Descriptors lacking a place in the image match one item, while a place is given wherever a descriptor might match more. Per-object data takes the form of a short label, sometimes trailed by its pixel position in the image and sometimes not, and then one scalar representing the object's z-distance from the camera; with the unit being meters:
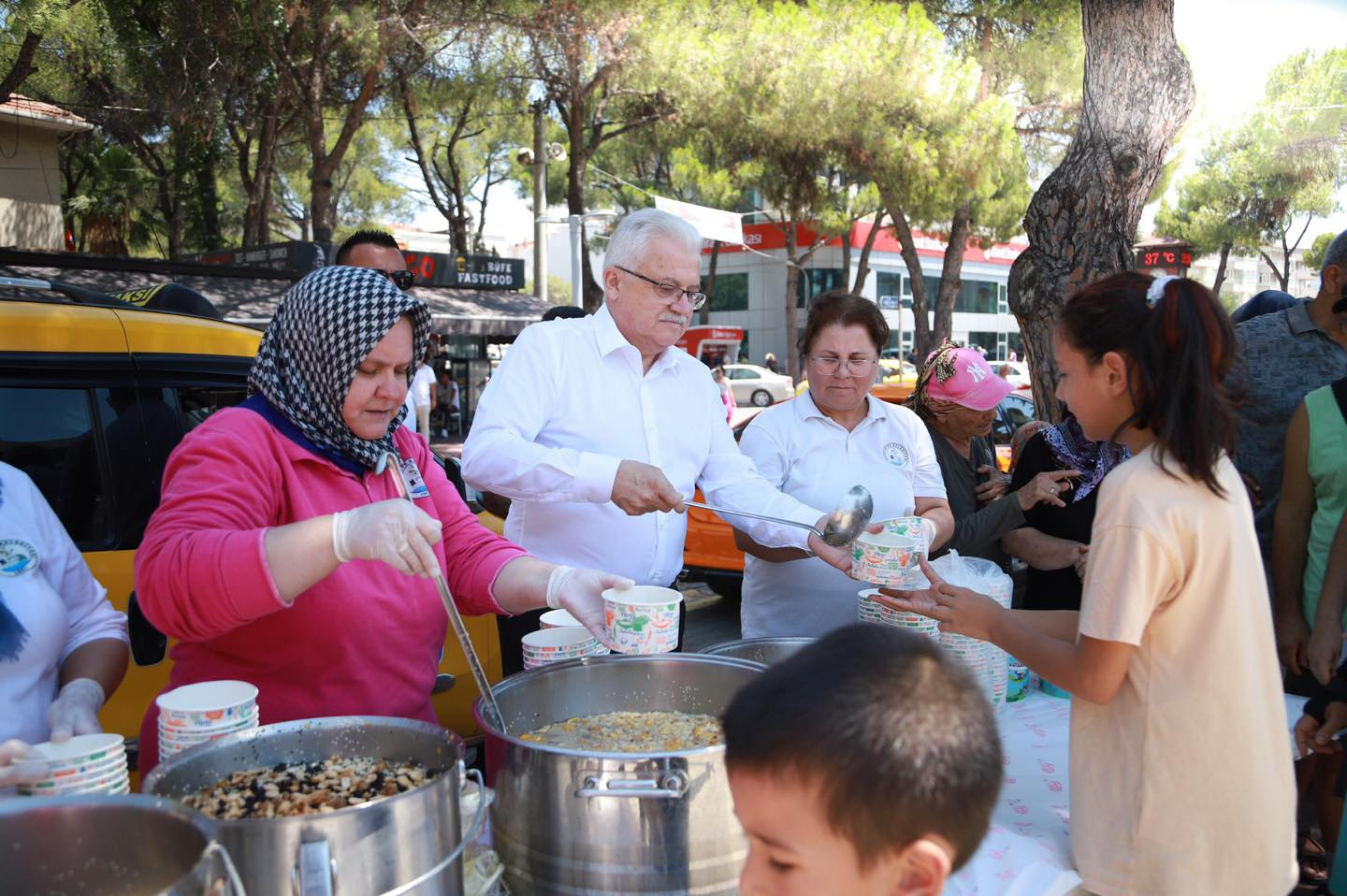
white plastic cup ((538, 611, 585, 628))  2.11
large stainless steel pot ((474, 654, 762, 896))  1.27
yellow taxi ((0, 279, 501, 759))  2.74
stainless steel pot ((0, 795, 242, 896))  1.04
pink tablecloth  1.72
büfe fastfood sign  18.61
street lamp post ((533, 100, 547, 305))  16.88
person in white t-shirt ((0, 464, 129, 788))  1.65
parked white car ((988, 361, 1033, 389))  23.12
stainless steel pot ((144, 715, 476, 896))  1.06
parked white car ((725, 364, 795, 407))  28.83
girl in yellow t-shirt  1.53
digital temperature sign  12.64
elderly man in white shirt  2.70
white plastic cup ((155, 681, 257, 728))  1.39
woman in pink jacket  1.50
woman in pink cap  3.30
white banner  15.94
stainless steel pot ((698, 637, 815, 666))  2.14
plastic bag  2.38
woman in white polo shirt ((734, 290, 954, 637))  2.98
